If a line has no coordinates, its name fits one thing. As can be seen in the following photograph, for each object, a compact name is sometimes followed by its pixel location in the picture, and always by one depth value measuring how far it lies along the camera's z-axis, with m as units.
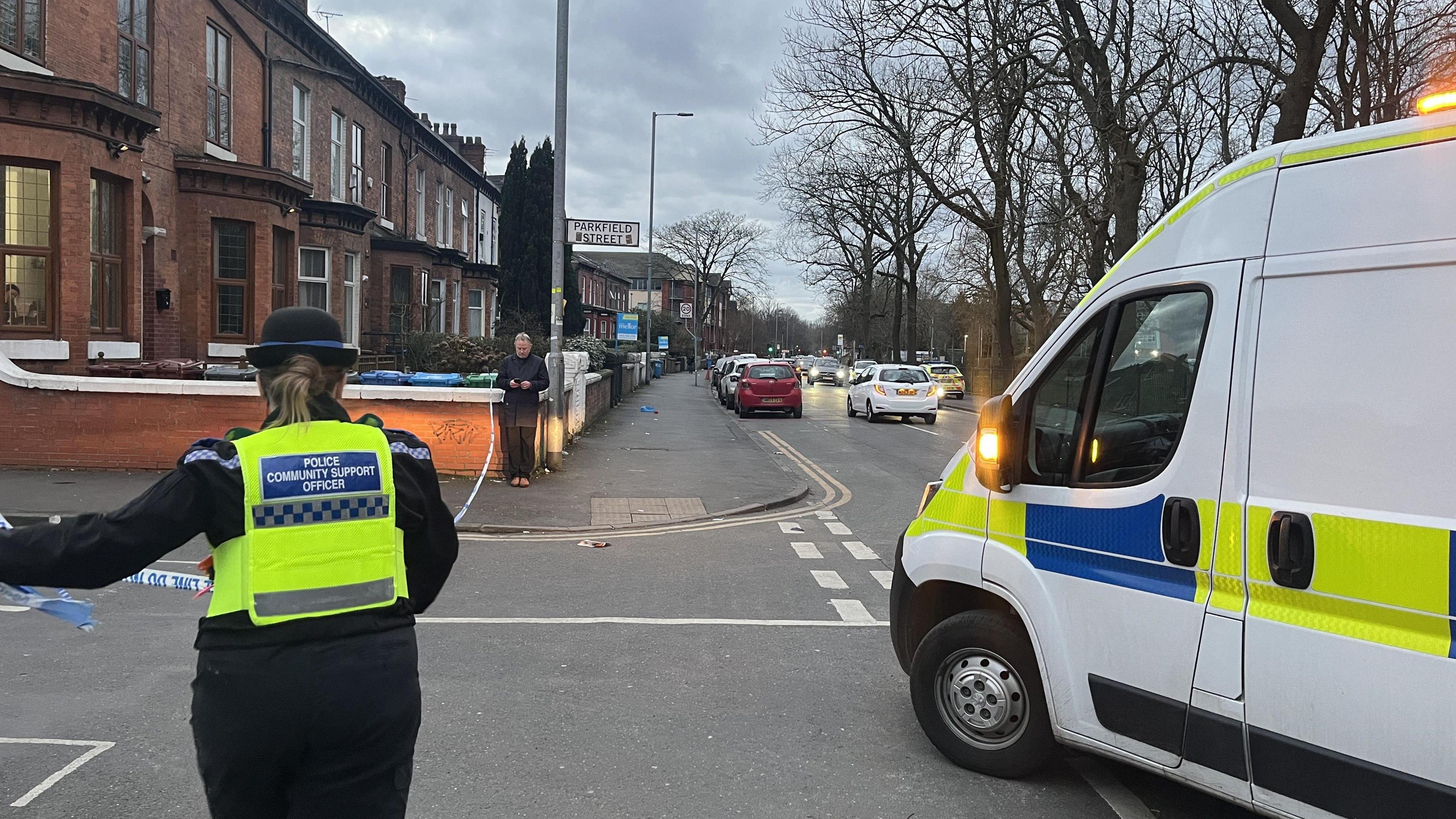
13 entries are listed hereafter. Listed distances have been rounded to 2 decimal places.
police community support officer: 2.29
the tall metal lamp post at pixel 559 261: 13.77
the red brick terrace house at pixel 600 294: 74.12
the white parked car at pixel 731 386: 32.34
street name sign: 13.84
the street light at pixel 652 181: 41.94
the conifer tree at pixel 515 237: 32.72
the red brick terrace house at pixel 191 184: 13.84
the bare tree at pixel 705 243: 88.56
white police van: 2.84
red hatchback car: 28.84
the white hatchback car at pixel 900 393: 27.62
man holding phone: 12.38
